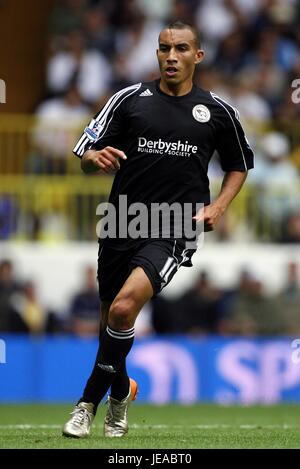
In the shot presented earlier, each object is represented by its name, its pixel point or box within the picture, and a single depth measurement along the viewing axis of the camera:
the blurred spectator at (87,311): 16.92
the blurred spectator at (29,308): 17.03
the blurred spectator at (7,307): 16.80
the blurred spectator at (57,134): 18.05
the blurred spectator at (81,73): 18.47
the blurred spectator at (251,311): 17.19
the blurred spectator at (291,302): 17.39
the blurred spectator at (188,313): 17.05
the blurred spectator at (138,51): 18.64
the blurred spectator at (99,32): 18.92
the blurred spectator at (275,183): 18.23
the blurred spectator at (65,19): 19.56
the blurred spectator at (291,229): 17.94
